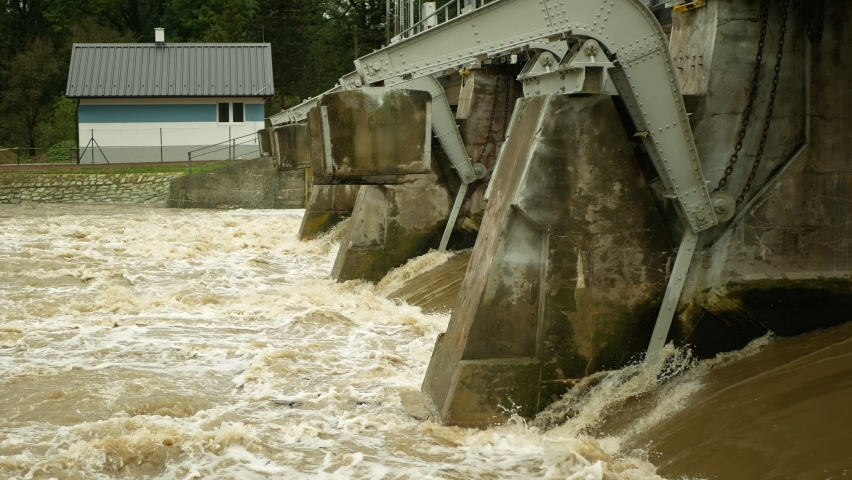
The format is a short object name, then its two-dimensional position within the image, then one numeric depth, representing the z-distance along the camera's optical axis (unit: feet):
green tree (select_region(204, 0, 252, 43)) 174.91
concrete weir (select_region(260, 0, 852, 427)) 24.12
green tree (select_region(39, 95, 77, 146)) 153.79
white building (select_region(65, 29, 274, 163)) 136.77
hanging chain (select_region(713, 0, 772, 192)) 24.49
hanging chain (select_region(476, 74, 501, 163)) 48.47
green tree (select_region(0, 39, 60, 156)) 159.02
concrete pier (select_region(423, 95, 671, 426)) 24.07
